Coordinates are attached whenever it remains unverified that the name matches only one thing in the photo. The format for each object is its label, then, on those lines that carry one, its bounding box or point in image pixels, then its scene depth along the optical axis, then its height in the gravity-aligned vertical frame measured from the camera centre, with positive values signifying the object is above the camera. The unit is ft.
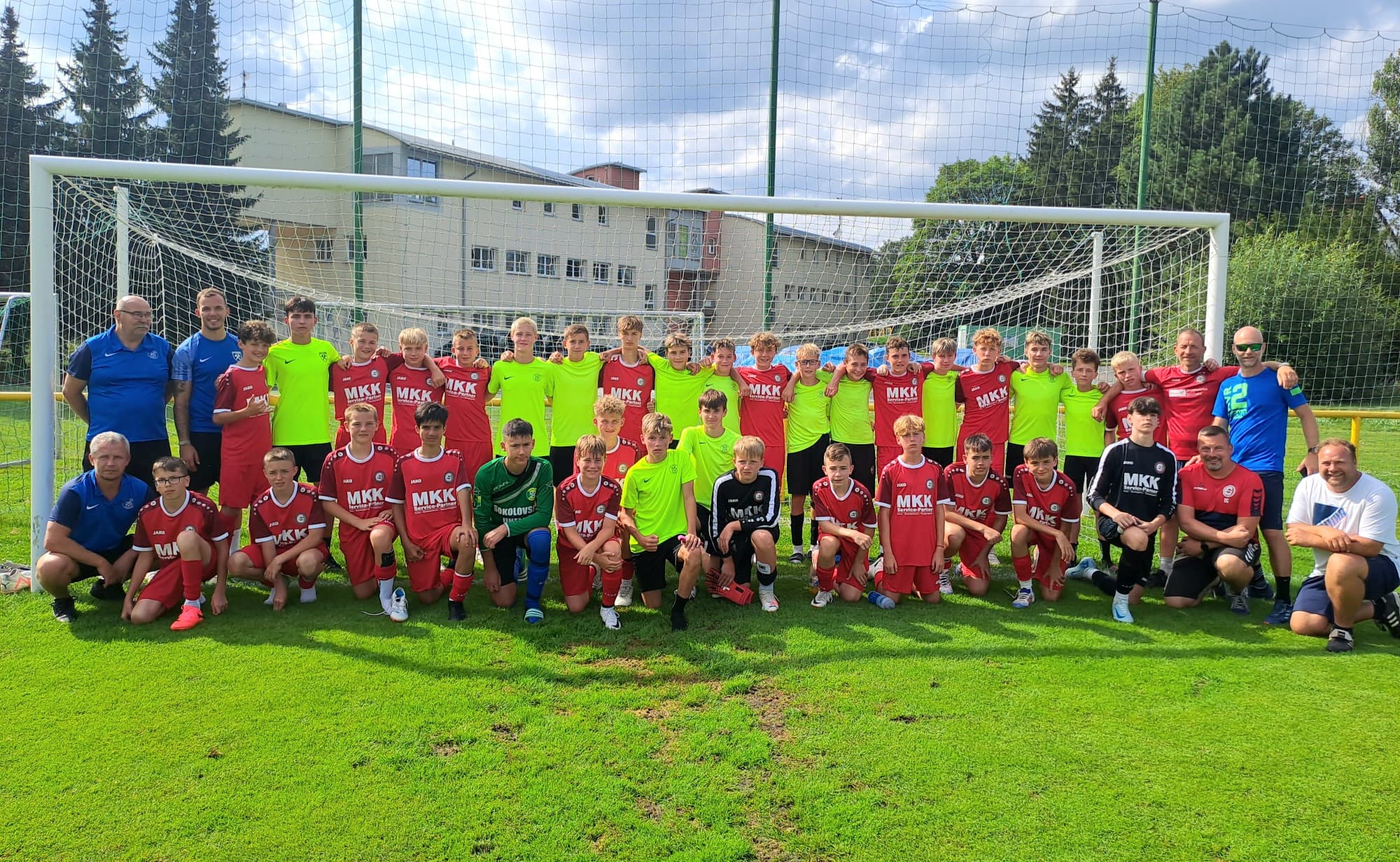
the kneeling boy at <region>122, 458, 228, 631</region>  14.16 -3.40
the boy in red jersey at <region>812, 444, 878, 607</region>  15.74 -2.96
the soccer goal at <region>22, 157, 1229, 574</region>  20.11 +3.31
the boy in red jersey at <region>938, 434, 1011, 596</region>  16.46 -2.69
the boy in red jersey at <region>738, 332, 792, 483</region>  19.02 -0.78
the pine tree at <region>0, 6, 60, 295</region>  52.01 +16.18
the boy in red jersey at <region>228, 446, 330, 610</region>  15.10 -3.32
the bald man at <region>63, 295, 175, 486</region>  15.51 -0.58
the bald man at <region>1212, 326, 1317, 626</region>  16.61 -0.54
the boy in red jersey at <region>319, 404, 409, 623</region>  15.20 -2.61
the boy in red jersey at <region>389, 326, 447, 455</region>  17.38 -0.31
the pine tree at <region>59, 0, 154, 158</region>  43.60 +15.65
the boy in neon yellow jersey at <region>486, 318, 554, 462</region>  17.98 -0.33
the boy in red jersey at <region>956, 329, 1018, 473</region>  18.52 -0.29
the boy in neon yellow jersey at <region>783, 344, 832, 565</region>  18.76 -0.95
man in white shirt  13.70 -2.58
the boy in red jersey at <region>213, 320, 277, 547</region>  15.84 -1.29
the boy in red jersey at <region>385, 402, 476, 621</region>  15.35 -2.63
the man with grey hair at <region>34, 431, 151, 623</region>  14.20 -3.10
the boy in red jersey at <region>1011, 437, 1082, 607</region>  16.20 -2.70
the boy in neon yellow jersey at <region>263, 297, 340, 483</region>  16.62 -0.58
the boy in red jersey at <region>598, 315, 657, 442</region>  18.48 -0.26
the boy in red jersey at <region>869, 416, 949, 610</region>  15.94 -2.75
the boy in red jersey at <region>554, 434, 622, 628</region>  14.70 -2.88
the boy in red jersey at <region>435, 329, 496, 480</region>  17.97 -0.81
